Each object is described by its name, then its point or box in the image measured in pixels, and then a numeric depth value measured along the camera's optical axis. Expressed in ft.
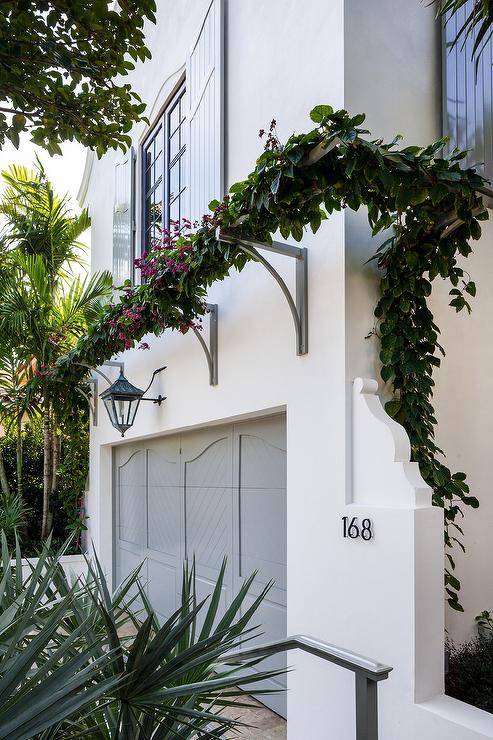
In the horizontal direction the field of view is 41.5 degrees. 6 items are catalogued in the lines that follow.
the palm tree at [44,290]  24.73
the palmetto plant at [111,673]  4.79
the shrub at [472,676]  10.52
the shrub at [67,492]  27.76
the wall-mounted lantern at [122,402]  18.99
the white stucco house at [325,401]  9.91
